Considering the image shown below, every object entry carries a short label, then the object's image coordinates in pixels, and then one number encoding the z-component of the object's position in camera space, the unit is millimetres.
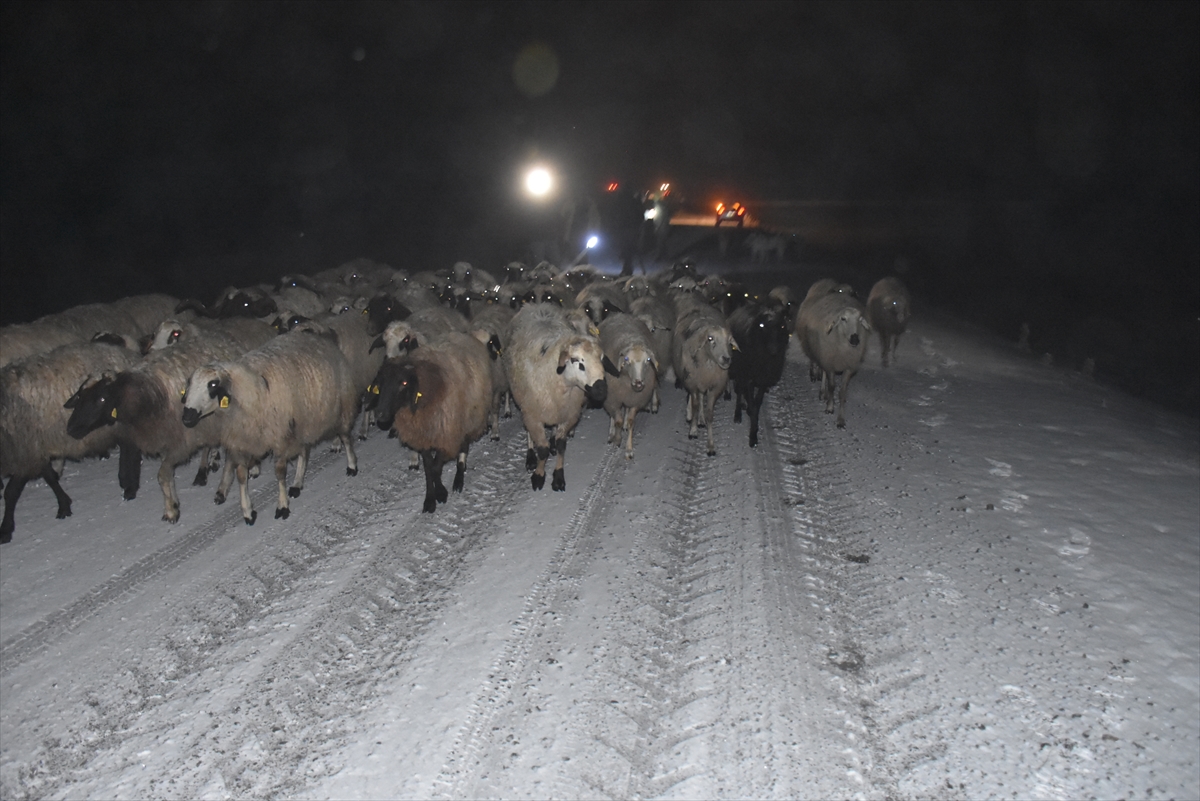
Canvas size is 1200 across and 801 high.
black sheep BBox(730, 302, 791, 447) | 10508
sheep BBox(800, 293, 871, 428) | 11141
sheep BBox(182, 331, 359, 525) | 7410
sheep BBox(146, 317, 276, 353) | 9148
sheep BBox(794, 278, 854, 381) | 12904
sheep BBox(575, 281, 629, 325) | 12062
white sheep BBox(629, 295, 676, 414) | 11602
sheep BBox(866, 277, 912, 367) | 14750
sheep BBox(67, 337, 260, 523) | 7363
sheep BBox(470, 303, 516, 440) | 9656
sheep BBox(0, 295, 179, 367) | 9328
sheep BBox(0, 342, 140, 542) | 7455
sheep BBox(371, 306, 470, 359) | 9336
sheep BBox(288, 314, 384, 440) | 10344
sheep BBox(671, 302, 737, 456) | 9930
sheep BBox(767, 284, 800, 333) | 12173
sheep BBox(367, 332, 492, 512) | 7781
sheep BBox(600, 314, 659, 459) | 8930
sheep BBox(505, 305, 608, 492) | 8359
